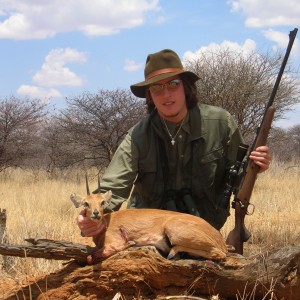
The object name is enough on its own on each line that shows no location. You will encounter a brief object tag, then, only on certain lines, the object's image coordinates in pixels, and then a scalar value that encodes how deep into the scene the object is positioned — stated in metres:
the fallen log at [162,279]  3.73
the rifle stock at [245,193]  4.76
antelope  3.81
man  4.92
